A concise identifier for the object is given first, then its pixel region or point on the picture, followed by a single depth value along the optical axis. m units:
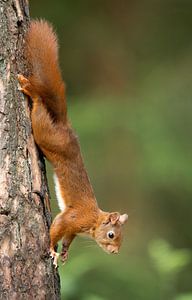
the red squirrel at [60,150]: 7.23
